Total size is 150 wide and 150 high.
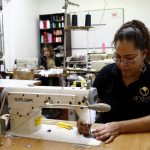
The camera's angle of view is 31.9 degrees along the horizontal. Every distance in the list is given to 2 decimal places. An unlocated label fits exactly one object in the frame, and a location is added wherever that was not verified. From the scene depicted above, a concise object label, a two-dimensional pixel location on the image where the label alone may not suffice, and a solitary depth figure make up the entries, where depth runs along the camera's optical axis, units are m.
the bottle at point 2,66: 5.48
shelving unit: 6.80
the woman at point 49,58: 5.31
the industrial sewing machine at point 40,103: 1.24
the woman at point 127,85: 1.30
